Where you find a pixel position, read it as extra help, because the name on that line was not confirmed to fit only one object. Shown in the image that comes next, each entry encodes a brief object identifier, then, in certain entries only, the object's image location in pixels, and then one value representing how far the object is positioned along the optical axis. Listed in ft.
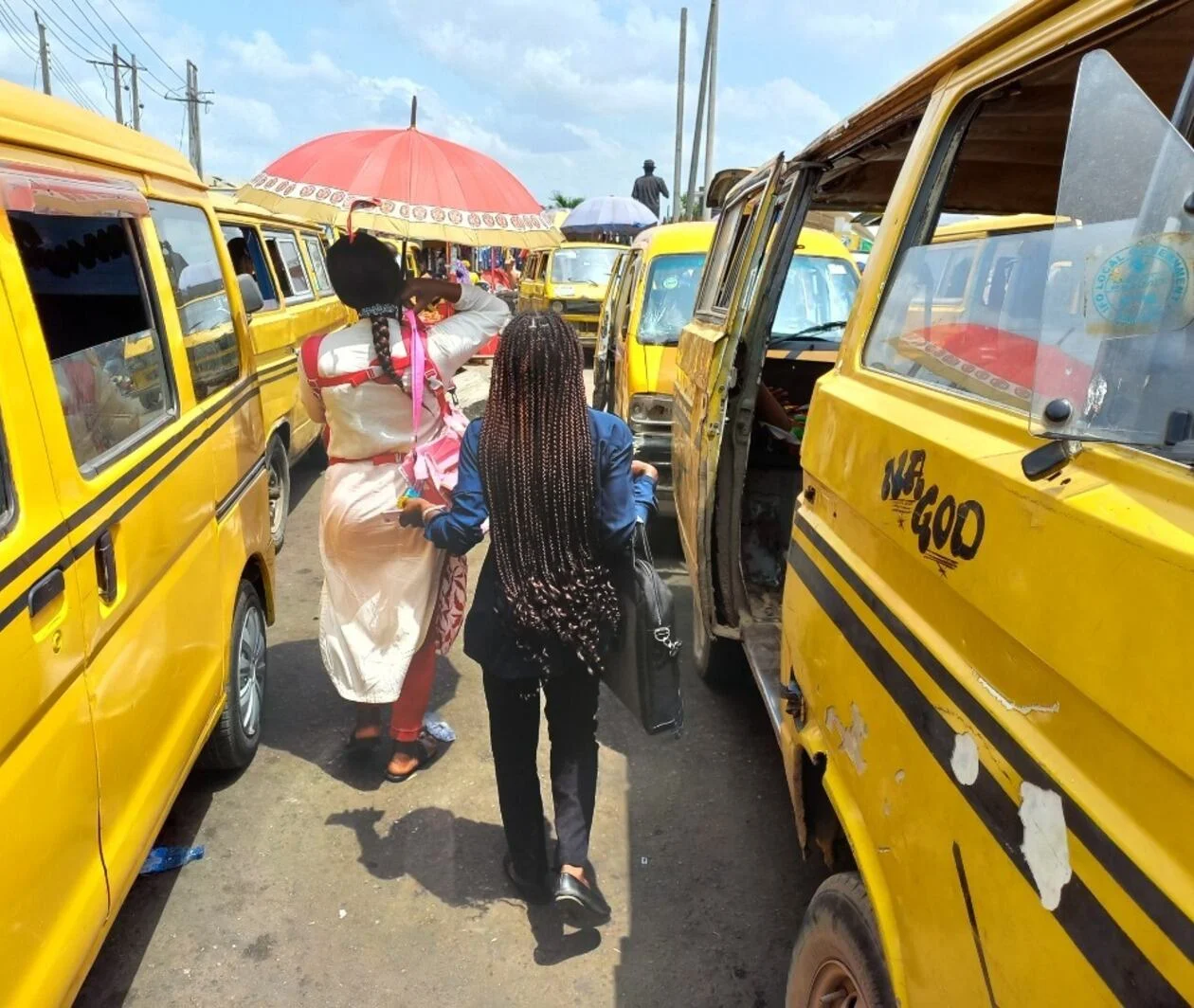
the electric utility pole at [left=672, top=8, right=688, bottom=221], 77.20
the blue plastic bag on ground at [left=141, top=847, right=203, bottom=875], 9.45
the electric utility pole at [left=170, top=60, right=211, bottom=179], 89.88
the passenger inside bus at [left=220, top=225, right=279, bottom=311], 20.31
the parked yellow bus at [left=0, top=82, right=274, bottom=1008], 5.50
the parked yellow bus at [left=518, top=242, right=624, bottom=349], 45.14
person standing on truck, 62.44
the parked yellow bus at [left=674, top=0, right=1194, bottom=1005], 3.34
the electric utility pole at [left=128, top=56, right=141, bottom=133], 96.58
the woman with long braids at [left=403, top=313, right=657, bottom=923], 7.43
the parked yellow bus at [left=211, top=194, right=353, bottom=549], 18.83
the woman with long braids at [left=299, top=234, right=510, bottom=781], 9.87
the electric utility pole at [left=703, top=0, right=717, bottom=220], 59.77
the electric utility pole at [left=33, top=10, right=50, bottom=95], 88.17
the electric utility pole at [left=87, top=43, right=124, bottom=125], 95.81
